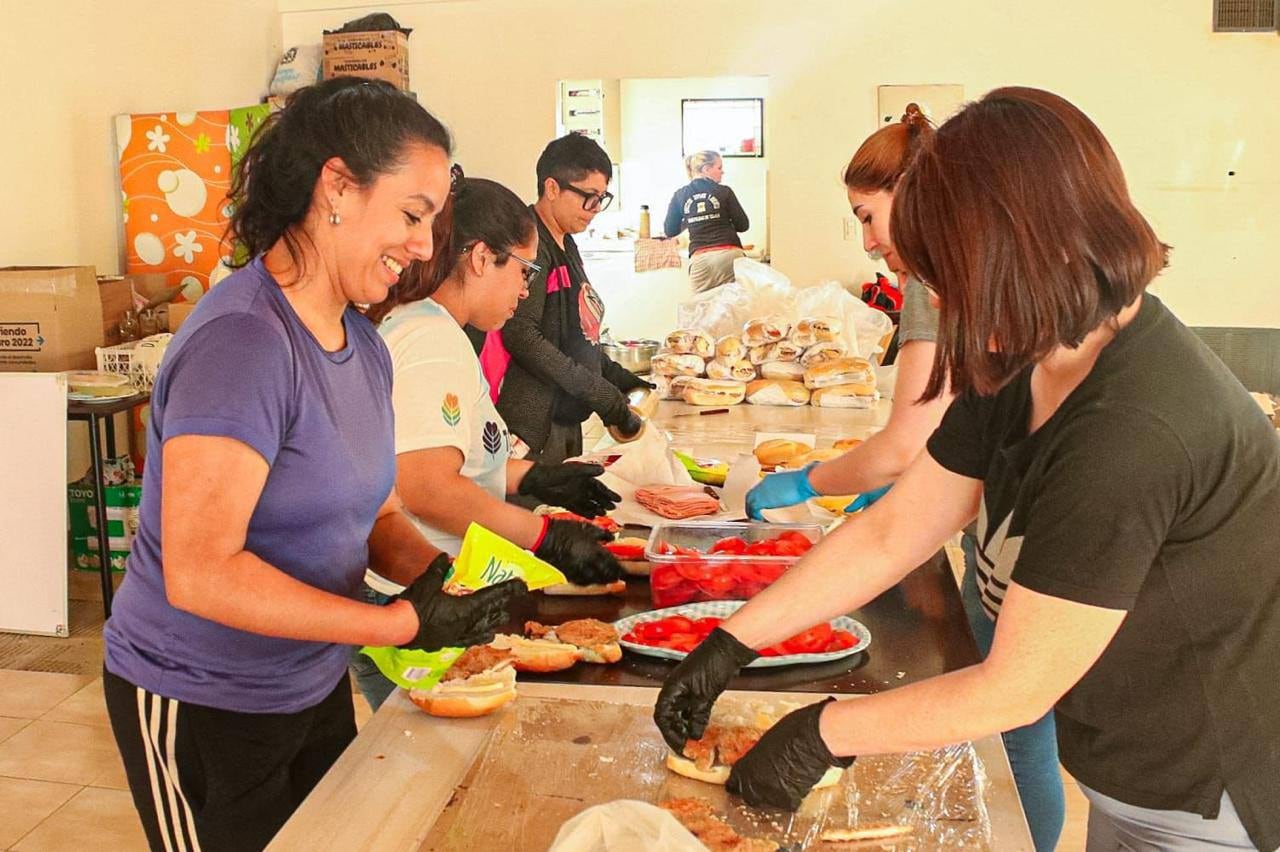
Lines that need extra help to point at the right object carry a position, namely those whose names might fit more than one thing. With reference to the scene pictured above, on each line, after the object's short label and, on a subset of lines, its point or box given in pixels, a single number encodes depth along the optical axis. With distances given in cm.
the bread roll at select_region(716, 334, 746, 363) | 446
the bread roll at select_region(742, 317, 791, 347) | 454
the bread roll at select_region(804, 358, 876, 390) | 433
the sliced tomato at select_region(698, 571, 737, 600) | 200
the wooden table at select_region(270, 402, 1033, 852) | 134
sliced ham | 266
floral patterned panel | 530
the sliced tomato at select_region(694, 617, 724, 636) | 185
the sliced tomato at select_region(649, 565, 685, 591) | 200
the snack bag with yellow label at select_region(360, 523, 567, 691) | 165
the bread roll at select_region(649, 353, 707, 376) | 446
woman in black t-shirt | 115
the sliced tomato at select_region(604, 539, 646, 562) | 220
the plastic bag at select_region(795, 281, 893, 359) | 488
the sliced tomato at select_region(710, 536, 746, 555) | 209
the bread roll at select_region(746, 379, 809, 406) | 438
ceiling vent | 615
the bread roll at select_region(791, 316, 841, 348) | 446
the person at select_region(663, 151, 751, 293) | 664
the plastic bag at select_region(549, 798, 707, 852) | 123
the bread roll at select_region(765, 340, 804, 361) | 447
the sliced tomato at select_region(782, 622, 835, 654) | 178
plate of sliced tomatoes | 177
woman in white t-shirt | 195
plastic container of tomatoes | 199
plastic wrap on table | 132
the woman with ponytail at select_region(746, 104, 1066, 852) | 219
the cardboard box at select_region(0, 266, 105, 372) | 435
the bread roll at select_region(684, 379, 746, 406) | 437
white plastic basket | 447
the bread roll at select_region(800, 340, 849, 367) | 441
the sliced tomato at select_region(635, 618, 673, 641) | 183
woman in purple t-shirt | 140
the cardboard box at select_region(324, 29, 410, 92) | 643
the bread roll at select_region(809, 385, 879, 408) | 429
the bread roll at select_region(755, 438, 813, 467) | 332
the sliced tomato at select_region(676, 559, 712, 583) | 200
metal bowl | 525
